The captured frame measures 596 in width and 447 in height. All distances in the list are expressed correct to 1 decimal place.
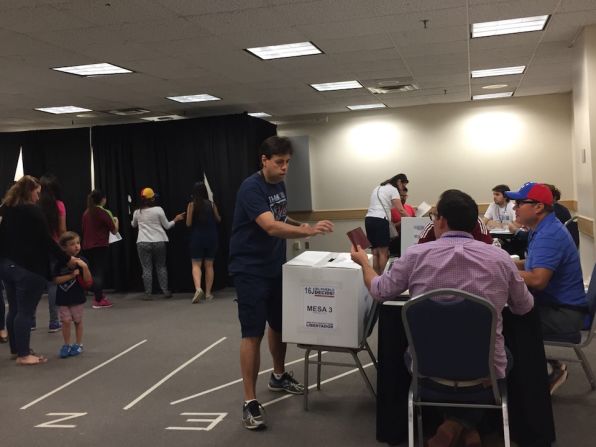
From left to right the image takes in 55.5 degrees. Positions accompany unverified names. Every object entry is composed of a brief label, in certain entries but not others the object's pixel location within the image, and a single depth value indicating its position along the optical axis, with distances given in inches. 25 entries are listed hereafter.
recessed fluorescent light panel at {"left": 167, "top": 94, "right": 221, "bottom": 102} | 270.5
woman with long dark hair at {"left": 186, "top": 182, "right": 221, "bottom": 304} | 281.3
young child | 175.3
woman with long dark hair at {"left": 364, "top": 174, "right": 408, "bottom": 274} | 277.7
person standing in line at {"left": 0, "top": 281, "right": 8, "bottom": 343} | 202.7
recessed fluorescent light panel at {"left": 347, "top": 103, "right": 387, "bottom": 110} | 338.8
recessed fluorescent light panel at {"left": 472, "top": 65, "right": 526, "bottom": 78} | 247.0
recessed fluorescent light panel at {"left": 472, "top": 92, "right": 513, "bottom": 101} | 327.0
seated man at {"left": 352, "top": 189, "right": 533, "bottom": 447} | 88.0
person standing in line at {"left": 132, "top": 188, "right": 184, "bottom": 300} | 289.0
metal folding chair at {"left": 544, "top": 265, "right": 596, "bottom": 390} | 115.6
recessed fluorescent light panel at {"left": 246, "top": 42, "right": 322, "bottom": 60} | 187.8
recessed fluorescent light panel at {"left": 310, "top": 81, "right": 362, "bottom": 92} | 260.9
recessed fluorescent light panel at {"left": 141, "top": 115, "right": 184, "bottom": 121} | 330.0
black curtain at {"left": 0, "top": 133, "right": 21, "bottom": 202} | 341.1
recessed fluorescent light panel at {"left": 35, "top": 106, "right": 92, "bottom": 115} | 285.8
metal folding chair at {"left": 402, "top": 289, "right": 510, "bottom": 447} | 83.0
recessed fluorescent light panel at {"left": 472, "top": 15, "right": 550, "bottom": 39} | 172.2
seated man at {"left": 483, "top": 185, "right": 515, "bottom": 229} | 252.8
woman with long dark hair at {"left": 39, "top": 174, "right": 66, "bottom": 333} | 211.6
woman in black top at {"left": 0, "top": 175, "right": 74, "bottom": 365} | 167.5
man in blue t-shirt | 118.2
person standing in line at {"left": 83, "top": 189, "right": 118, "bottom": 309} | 274.5
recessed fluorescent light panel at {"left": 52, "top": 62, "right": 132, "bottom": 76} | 201.6
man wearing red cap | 112.3
